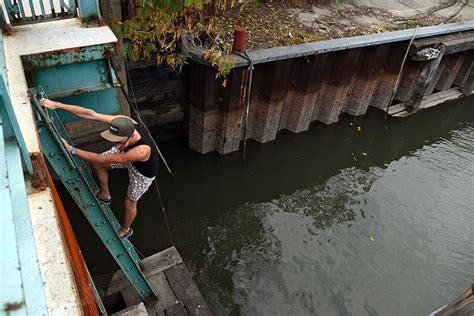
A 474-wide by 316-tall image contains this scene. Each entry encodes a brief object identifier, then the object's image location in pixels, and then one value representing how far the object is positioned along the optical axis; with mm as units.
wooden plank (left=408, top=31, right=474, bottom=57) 9992
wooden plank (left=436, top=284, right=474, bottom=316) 4427
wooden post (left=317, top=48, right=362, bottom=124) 9367
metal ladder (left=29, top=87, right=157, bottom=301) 3609
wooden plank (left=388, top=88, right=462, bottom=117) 11352
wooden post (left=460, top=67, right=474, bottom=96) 12453
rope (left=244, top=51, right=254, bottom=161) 7844
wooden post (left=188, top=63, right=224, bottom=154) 7980
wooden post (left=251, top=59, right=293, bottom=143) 8508
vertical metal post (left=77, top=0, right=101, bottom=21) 4867
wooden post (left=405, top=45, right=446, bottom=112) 10516
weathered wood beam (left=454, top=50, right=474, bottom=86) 11987
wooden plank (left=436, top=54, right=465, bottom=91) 11695
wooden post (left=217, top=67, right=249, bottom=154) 8086
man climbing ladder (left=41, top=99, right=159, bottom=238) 4215
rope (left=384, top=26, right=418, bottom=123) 10016
